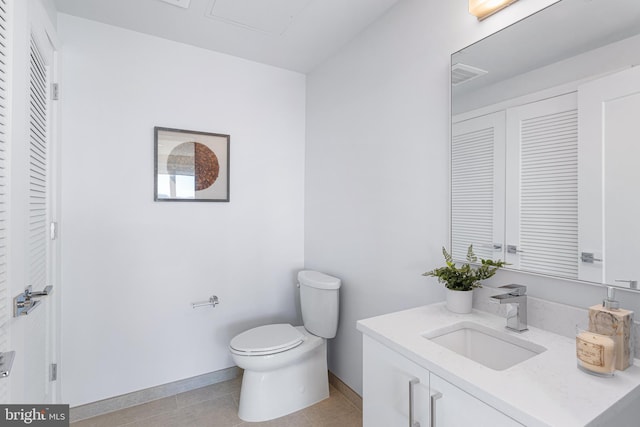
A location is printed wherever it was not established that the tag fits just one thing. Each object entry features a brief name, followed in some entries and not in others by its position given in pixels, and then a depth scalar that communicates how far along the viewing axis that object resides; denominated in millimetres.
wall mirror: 953
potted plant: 1273
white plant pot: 1294
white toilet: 1856
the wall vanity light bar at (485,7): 1255
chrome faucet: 1111
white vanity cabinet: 798
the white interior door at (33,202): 1049
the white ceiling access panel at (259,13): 1747
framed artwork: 2125
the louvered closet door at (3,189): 937
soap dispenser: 849
